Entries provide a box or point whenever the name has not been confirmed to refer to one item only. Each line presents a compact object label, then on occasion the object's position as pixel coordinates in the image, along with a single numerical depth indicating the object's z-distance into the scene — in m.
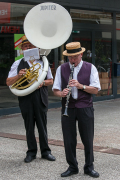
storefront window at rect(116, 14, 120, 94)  23.42
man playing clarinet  8.48
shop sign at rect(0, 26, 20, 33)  17.30
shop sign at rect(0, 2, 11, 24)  17.11
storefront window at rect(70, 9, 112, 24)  20.78
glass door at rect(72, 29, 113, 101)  21.52
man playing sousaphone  9.87
